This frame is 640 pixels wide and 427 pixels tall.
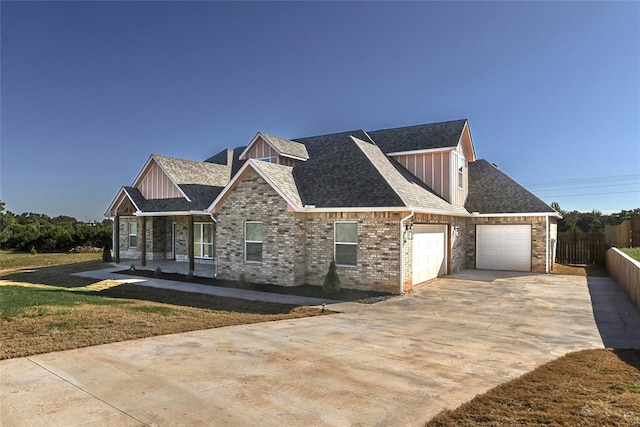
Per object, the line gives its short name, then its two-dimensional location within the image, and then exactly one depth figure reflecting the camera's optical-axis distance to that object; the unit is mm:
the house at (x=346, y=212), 15031
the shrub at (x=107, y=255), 24609
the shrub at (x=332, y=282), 14453
